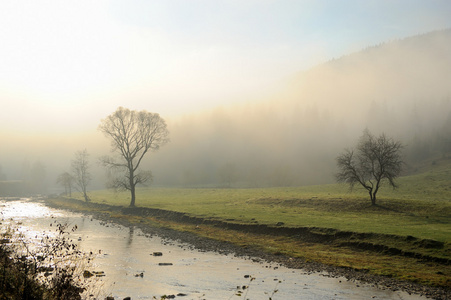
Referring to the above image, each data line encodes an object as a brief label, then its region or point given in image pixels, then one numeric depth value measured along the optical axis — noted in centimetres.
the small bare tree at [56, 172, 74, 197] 13512
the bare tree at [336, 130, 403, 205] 6238
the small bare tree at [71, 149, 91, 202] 11571
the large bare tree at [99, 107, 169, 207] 7325
